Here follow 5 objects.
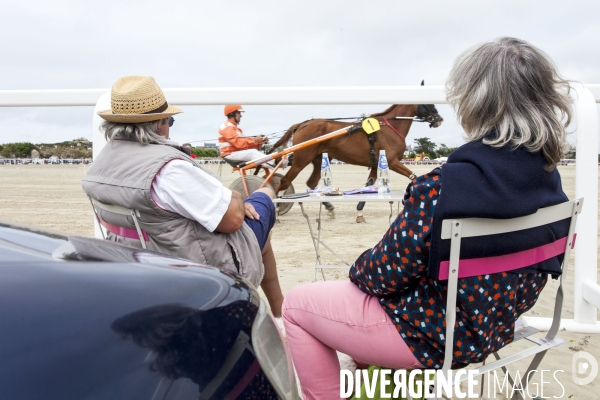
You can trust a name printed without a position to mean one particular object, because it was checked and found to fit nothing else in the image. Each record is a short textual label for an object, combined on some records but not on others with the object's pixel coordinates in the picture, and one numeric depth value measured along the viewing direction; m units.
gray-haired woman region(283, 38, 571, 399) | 1.41
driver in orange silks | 9.02
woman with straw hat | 1.95
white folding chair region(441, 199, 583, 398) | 1.40
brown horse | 8.82
